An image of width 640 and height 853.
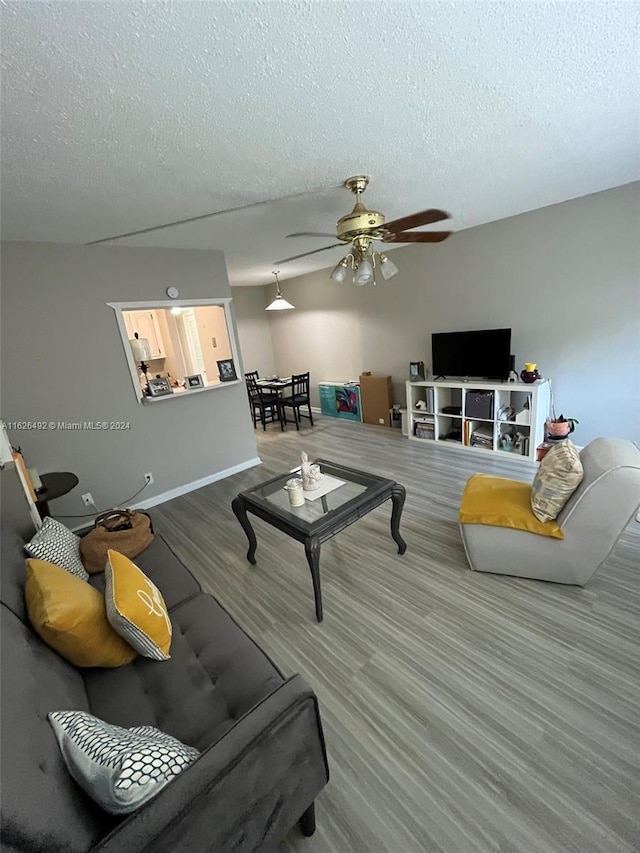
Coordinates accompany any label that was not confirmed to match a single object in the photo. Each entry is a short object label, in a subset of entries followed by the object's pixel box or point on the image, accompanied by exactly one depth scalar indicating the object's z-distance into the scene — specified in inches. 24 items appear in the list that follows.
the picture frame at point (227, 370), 155.3
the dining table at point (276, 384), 218.4
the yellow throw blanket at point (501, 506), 78.3
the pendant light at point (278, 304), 203.6
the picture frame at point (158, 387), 137.5
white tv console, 141.3
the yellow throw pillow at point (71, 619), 46.9
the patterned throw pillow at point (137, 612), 50.2
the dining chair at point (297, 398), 219.5
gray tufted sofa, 27.9
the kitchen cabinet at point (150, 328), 159.0
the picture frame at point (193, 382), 150.0
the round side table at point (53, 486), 99.5
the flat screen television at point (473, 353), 150.4
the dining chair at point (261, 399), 222.2
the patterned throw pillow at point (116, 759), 30.1
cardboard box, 206.7
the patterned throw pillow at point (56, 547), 63.3
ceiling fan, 79.4
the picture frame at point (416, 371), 178.5
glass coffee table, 77.0
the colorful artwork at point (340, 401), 227.0
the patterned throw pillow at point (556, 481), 75.1
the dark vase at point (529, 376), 140.6
